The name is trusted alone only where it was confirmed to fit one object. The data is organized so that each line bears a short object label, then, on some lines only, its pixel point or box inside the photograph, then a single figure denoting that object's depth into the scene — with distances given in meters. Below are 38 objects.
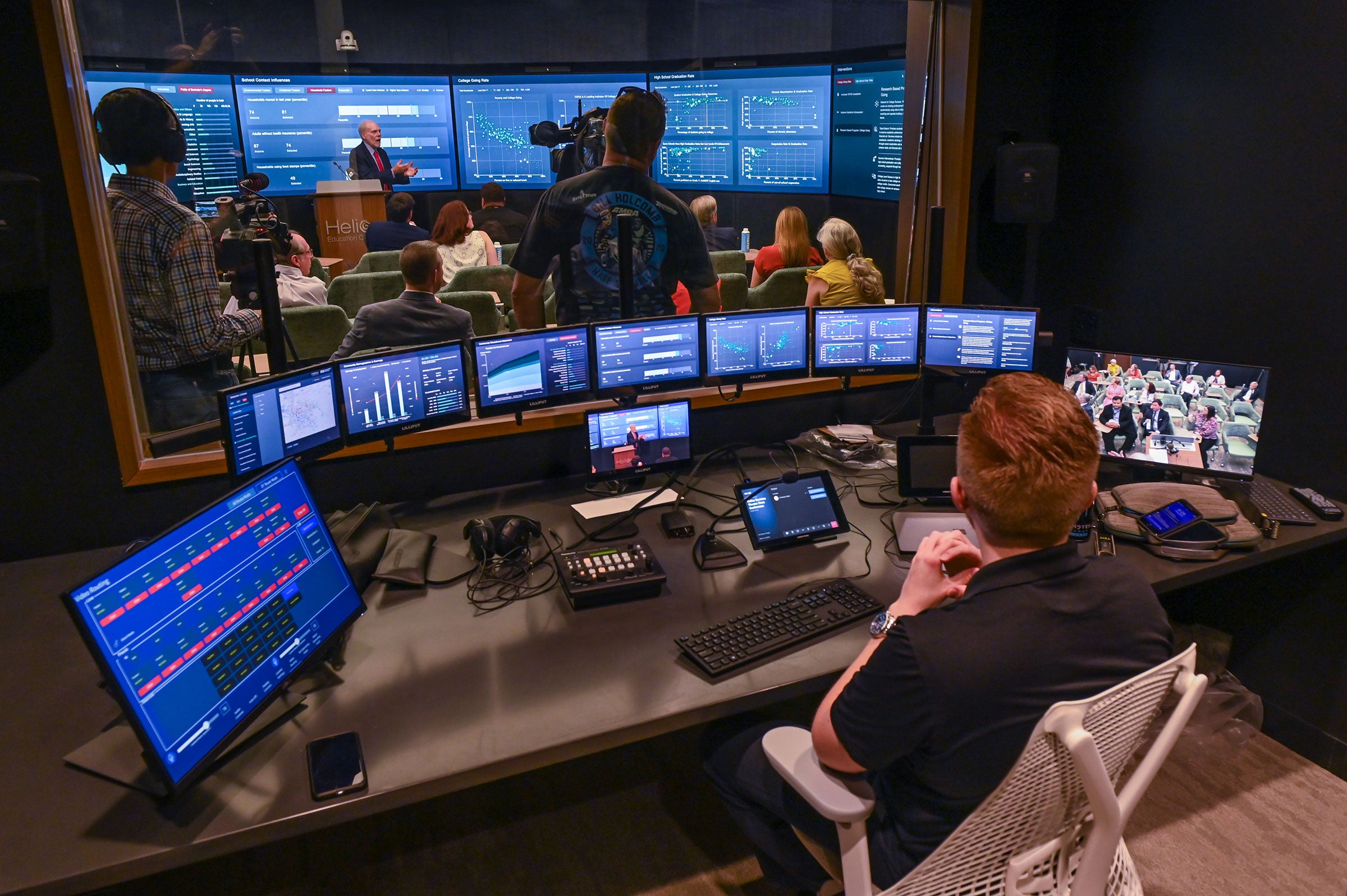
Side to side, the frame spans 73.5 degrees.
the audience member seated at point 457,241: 5.11
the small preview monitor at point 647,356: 2.81
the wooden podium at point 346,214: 5.88
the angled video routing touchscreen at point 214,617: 1.40
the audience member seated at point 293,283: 4.29
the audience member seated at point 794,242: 5.10
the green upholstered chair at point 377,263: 5.25
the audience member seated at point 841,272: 3.79
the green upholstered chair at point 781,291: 4.73
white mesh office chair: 1.27
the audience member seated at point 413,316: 3.12
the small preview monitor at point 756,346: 2.95
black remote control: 2.62
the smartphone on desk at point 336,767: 1.55
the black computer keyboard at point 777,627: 1.95
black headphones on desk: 2.43
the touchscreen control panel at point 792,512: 2.46
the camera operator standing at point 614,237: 3.47
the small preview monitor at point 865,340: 3.08
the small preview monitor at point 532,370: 2.63
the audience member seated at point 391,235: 5.48
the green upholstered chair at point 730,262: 5.41
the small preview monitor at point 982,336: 3.03
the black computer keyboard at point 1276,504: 2.60
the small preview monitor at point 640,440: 2.64
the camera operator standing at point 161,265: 2.59
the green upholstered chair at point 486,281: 4.54
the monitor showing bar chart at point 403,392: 2.45
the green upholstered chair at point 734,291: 4.61
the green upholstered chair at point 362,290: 4.25
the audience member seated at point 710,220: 5.77
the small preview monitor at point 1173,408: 2.64
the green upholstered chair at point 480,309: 3.79
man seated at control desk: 1.32
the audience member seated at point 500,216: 6.05
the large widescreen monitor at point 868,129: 5.82
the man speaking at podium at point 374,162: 6.62
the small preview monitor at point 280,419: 2.14
